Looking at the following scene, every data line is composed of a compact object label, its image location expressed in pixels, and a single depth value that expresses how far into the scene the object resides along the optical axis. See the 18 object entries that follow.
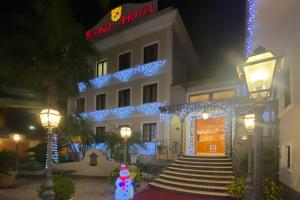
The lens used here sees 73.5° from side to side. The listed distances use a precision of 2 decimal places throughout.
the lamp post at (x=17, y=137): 14.17
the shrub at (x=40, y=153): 13.53
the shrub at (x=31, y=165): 12.81
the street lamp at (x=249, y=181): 4.11
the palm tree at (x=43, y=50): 10.86
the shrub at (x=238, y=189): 7.00
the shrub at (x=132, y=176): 8.39
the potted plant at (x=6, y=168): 9.51
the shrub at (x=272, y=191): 6.10
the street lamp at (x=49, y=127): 5.23
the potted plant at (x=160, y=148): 11.99
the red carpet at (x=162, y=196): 7.82
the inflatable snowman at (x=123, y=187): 7.07
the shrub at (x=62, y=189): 6.28
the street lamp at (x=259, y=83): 2.77
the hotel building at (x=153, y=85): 12.21
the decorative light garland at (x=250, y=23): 8.35
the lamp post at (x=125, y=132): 9.72
